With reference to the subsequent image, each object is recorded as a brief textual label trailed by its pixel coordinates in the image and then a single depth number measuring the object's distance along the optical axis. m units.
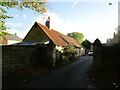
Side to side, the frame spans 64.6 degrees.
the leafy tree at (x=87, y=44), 43.88
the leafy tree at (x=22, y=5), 6.94
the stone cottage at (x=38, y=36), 18.16
